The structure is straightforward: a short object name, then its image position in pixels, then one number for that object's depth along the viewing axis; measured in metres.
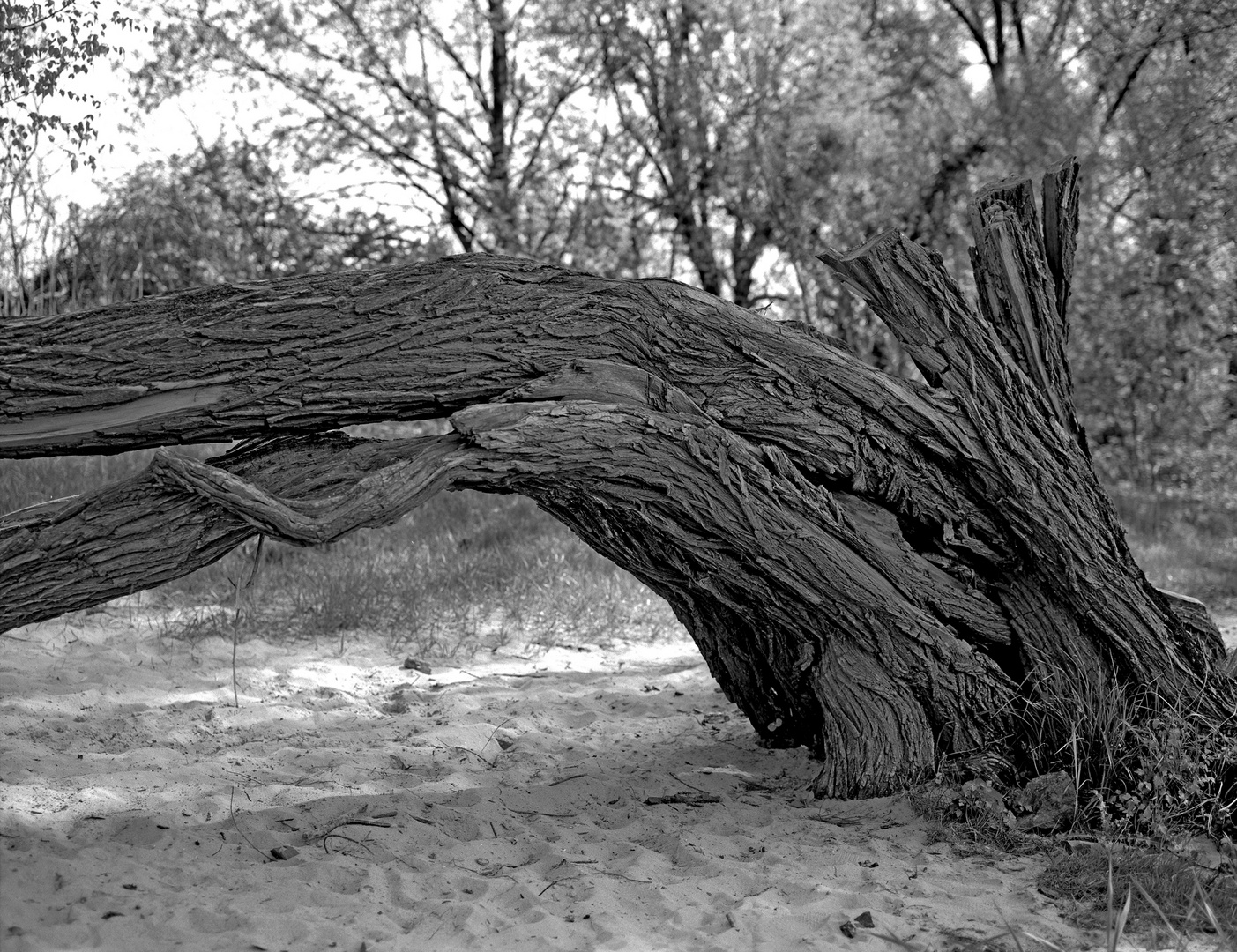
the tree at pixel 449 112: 11.99
